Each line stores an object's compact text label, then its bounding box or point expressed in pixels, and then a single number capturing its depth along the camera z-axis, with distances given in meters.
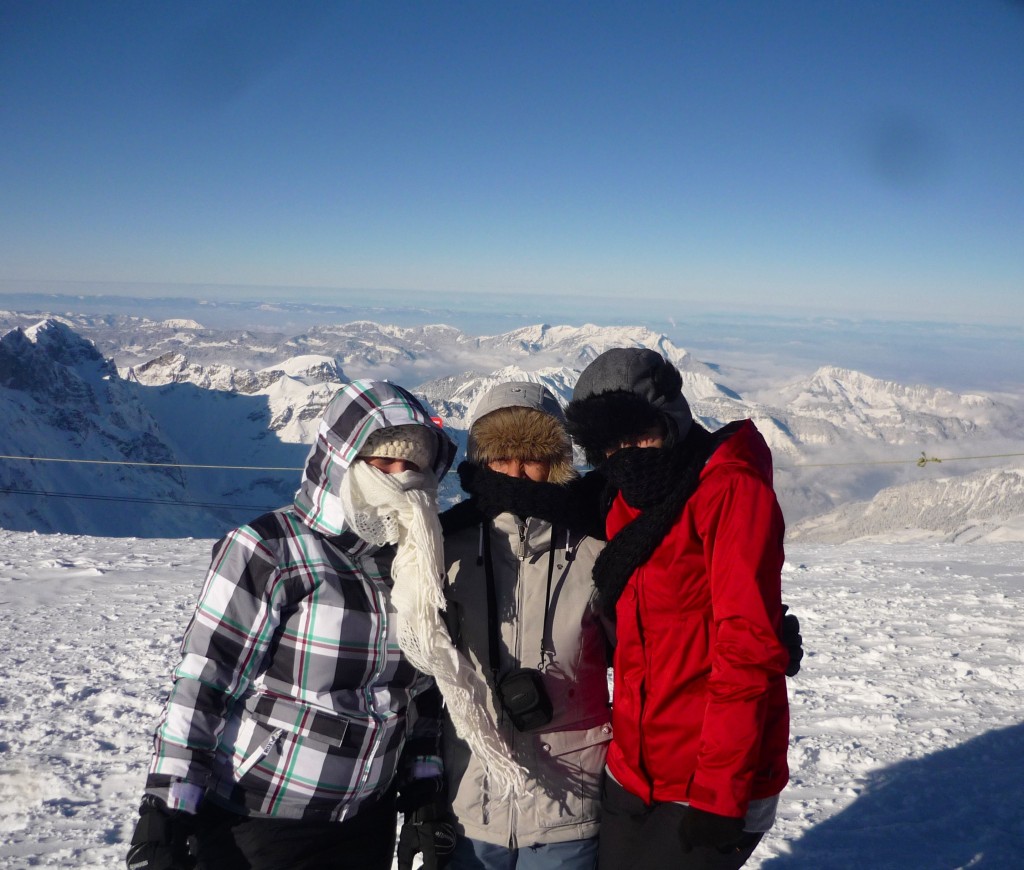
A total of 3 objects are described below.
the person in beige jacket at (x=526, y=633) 2.31
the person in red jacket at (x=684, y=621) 1.90
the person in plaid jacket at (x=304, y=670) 2.12
